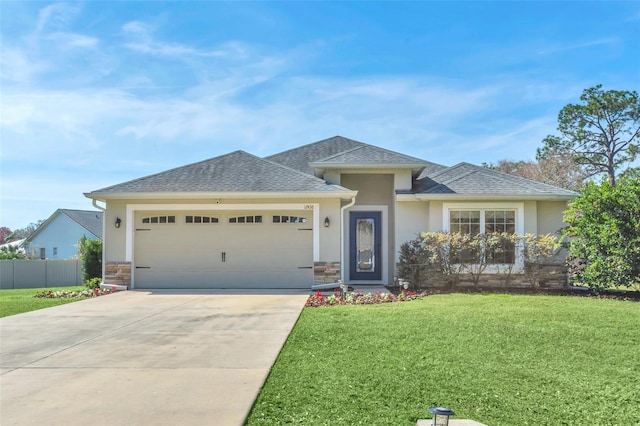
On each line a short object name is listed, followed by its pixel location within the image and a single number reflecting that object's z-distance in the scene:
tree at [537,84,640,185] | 28.30
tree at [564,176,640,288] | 11.63
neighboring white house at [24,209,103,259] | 35.16
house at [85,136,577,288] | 13.36
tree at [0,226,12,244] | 57.03
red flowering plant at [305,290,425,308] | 10.58
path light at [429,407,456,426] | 3.26
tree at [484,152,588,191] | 29.70
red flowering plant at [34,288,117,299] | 12.50
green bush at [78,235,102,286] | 15.86
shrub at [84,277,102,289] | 14.09
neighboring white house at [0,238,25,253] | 37.71
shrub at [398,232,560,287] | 12.96
